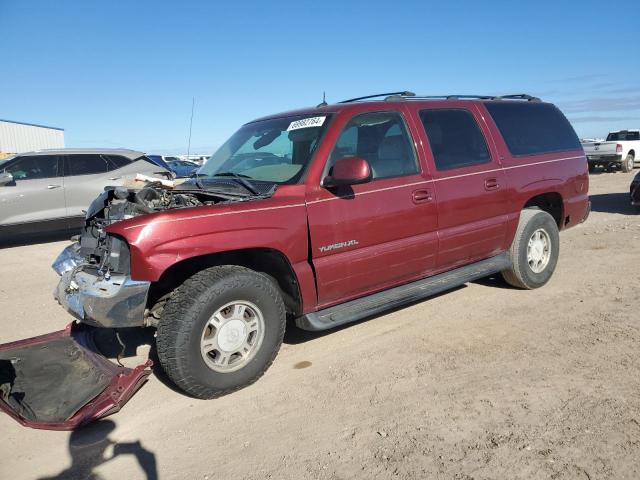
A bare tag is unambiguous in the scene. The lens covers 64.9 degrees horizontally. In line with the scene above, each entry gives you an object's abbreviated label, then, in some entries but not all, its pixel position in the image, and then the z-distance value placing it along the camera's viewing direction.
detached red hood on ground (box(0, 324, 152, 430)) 3.11
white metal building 37.66
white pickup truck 19.98
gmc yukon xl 3.20
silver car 8.91
